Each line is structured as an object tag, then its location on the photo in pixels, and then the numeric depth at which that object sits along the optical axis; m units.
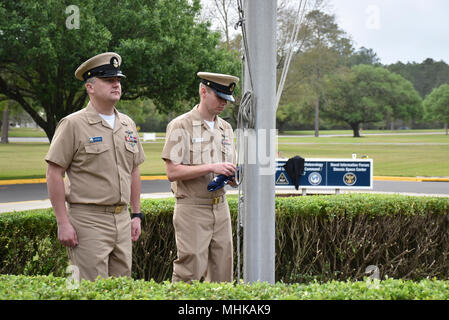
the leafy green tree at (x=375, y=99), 64.00
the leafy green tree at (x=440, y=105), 55.44
